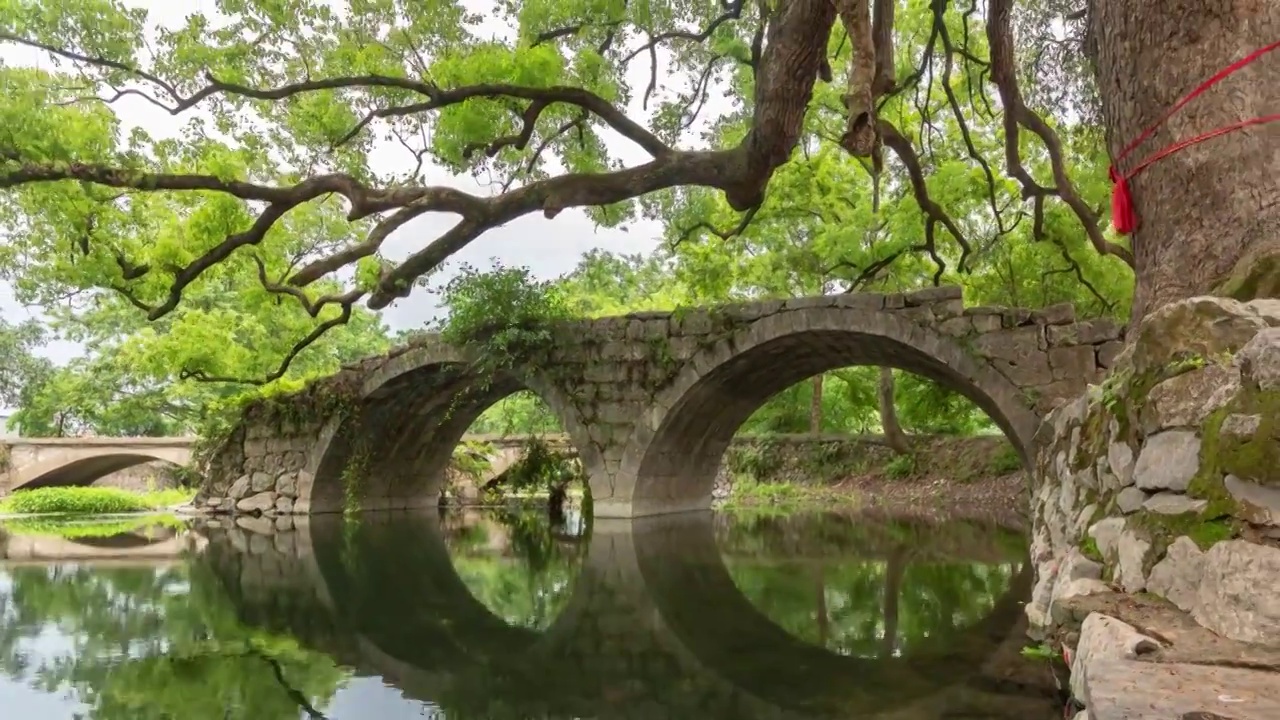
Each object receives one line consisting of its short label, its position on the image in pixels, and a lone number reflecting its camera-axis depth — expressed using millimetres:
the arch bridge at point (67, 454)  21656
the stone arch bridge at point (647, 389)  8719
